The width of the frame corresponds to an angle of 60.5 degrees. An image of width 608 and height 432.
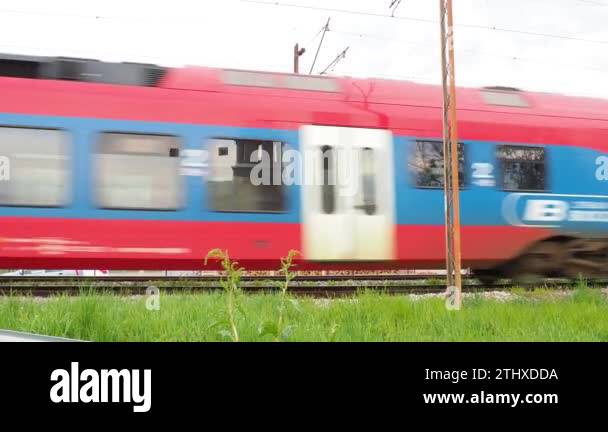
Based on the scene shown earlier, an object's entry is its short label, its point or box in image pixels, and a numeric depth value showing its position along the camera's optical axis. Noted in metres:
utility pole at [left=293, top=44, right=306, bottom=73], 19.77
